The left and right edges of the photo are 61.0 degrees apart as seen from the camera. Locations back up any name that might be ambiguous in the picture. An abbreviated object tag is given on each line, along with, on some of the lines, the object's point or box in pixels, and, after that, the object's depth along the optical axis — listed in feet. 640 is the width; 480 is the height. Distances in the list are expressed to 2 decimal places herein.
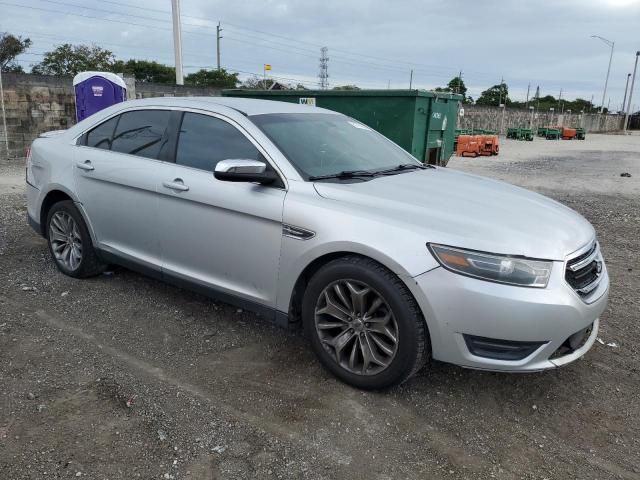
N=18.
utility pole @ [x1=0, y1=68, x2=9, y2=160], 39.01
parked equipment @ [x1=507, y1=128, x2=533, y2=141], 120.67
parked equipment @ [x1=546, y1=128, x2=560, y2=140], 135.74
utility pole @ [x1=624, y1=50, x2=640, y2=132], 201.12
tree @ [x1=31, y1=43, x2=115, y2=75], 122.62
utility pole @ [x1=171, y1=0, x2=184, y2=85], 50.57
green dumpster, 26.61
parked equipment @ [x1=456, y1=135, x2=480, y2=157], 68.95
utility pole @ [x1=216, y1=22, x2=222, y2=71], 190.60
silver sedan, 9.14
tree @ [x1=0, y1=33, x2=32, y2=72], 101.96
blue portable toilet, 33.12
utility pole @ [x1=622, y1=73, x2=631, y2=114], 222.65
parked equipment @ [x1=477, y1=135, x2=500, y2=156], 70.69
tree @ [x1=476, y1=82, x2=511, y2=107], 246.66
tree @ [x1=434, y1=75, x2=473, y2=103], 229.66
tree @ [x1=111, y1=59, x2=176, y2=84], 175.57
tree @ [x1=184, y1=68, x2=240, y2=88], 163.81
